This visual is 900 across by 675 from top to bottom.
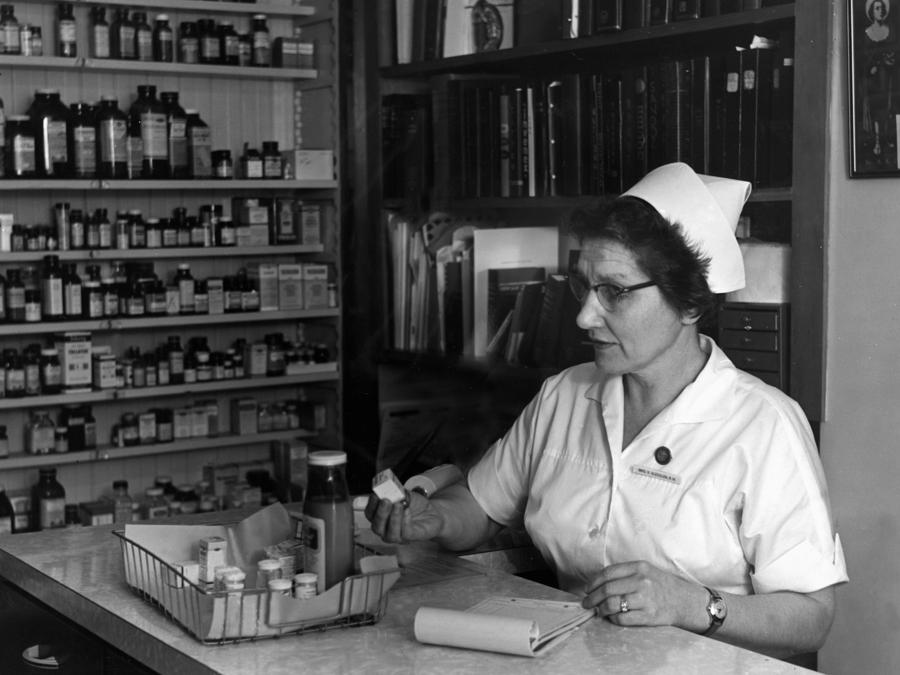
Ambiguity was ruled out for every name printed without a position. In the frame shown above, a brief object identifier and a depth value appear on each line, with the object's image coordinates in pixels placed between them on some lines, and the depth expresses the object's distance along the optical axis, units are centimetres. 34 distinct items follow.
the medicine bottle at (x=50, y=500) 423
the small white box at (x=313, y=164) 457
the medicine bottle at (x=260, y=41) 453
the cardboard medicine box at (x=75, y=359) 420
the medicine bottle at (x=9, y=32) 402
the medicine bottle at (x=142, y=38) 429
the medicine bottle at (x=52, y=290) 412
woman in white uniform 188
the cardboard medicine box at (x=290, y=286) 460
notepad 155
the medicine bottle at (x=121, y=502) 436
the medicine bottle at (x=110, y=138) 419
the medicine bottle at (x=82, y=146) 412
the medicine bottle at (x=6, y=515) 416
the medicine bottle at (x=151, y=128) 426
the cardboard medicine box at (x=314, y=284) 462
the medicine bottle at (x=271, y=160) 454
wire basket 156
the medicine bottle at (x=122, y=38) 425
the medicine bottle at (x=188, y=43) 442
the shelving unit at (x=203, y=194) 421
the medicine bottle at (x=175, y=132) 433
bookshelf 244
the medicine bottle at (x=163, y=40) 434
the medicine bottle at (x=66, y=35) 414
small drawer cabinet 252
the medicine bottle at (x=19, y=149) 402
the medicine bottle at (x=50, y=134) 408
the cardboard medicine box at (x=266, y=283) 457
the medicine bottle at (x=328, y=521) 166
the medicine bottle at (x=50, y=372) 417
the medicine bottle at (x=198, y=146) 436
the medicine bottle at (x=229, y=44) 448
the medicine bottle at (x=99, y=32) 425
